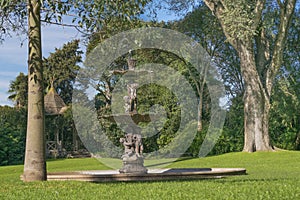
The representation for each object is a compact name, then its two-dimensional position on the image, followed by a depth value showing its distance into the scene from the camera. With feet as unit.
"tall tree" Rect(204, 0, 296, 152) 72.28
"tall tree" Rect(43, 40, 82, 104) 122.21
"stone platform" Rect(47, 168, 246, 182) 35.01
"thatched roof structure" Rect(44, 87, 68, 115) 107.34
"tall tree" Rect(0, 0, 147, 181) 30.66
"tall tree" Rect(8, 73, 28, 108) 120.22
